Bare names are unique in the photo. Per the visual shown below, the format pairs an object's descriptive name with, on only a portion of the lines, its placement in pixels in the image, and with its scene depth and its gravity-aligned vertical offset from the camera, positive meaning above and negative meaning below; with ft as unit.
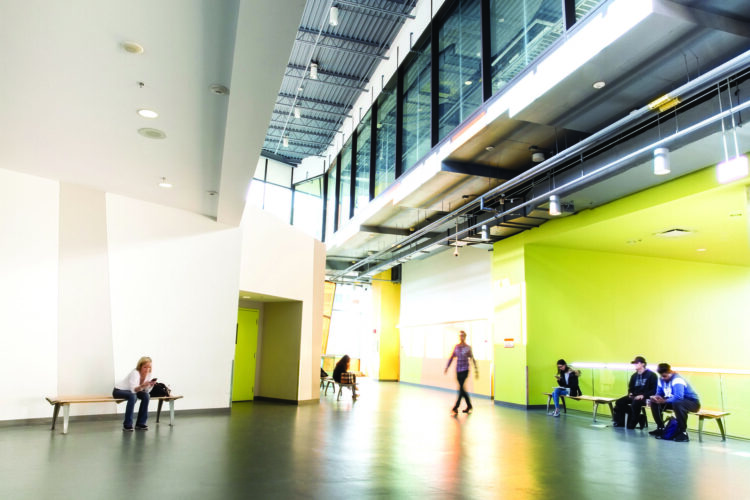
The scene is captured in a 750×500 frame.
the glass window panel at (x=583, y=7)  22.19 +14.21
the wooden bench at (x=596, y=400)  32.10 -3.83
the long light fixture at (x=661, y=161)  20.44 +7.03
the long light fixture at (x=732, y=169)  17.42 +5.89
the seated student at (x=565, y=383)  36.14 -3.08
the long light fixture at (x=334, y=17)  34.45 +20.98
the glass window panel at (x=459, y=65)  32.50 +17.87
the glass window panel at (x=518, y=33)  24.82 +15.58
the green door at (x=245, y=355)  39.58 -1.86
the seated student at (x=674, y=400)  25.89 -2.98
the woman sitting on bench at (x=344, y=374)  42.03 -3.29
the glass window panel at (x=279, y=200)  65.72 +16.74
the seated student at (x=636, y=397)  29.30 -3.17
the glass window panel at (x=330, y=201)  63.77 +16.34
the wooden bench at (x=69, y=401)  21.93 -3.23
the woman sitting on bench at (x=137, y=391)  23.63 -2.87
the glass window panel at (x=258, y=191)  63.16 +17.10
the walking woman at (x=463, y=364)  34.63 -1.85
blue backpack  25.85 -4.42
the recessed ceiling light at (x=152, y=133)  19.24 +7.28
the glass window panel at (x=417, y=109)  39.42 +17.78
